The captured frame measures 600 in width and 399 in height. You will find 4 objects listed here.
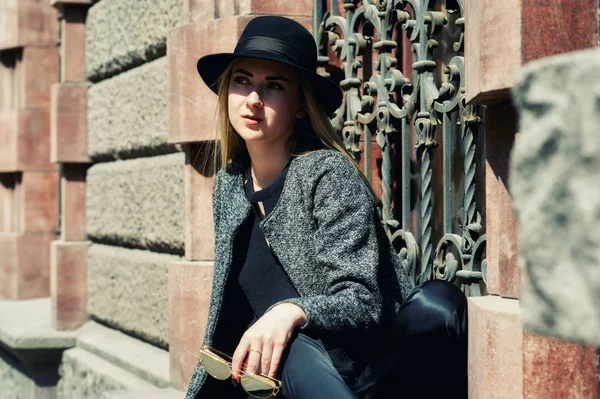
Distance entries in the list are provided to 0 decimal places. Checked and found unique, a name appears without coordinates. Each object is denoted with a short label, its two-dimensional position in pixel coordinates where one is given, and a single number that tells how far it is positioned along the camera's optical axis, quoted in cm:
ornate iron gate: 320
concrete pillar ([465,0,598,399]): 232
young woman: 246
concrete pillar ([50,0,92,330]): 689
